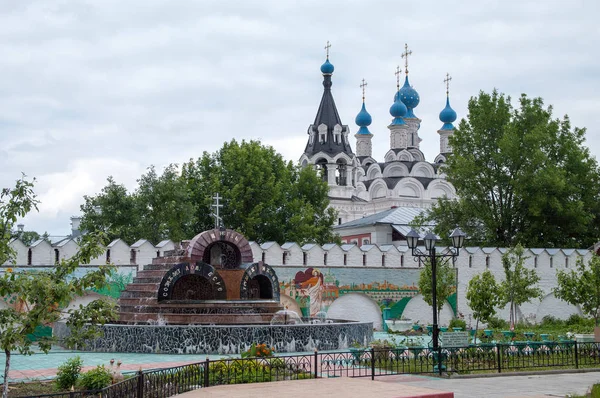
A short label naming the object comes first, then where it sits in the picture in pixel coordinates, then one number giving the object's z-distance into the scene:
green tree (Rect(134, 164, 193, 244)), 33.31
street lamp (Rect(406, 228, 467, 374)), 14.52
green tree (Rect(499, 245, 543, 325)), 24.53
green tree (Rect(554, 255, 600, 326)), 21.03
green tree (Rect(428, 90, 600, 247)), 31.69
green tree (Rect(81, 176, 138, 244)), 32.88
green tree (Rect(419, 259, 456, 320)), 23.78
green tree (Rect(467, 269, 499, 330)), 19.22
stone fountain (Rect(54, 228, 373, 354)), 17.09
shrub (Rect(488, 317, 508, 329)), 24.69
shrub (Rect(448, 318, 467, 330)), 25.06
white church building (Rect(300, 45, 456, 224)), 67.44
